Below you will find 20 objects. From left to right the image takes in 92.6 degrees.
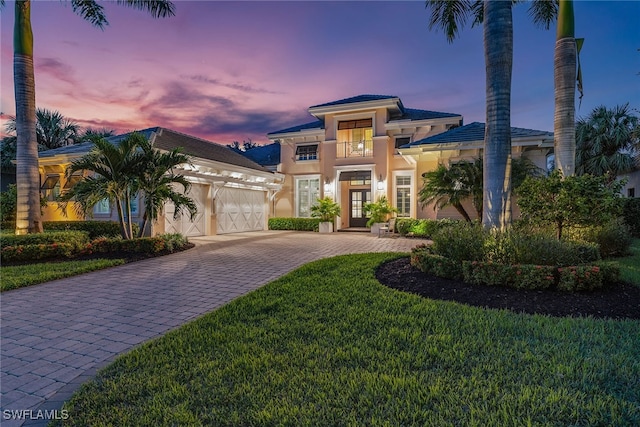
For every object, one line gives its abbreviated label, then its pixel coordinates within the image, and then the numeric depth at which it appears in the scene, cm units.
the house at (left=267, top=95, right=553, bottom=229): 1499
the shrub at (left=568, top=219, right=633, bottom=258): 823
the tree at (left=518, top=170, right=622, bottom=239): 689
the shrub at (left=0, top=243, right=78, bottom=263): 806
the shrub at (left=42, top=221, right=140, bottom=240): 1223
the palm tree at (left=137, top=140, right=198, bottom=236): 977
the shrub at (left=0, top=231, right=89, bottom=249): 838
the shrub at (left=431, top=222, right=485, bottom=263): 572
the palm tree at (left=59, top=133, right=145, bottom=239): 912
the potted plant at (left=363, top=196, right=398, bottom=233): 1658
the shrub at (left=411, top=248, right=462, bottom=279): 558
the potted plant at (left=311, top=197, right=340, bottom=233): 1786
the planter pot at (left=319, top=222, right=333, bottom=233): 1784
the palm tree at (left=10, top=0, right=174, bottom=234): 918
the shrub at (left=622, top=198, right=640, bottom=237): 1455
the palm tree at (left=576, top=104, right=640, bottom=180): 1859
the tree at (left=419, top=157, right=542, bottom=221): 1271
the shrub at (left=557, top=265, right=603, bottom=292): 471
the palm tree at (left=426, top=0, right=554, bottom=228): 627
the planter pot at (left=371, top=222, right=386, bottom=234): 1644
